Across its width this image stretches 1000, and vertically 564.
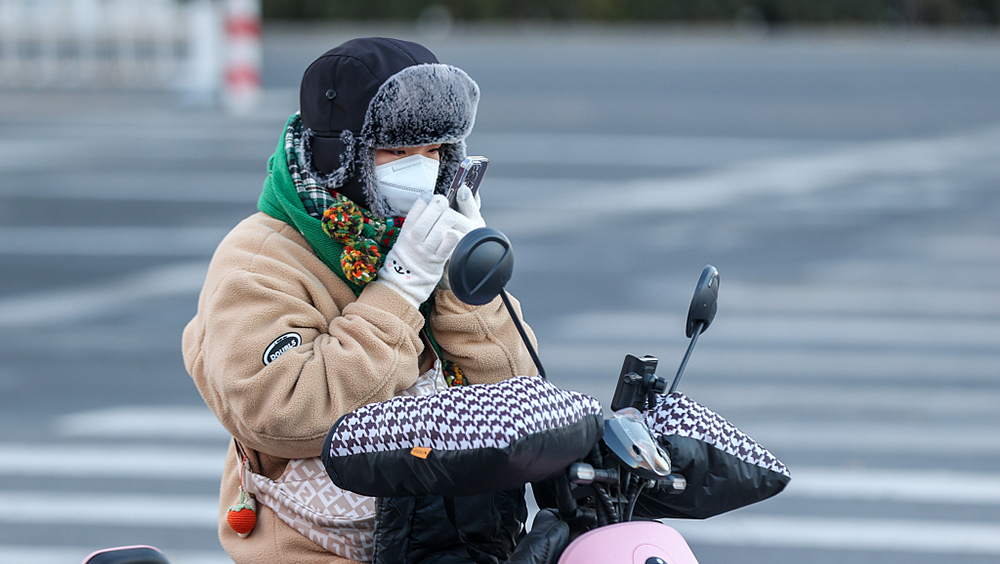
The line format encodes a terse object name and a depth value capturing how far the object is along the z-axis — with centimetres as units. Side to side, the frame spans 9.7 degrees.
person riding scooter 840
